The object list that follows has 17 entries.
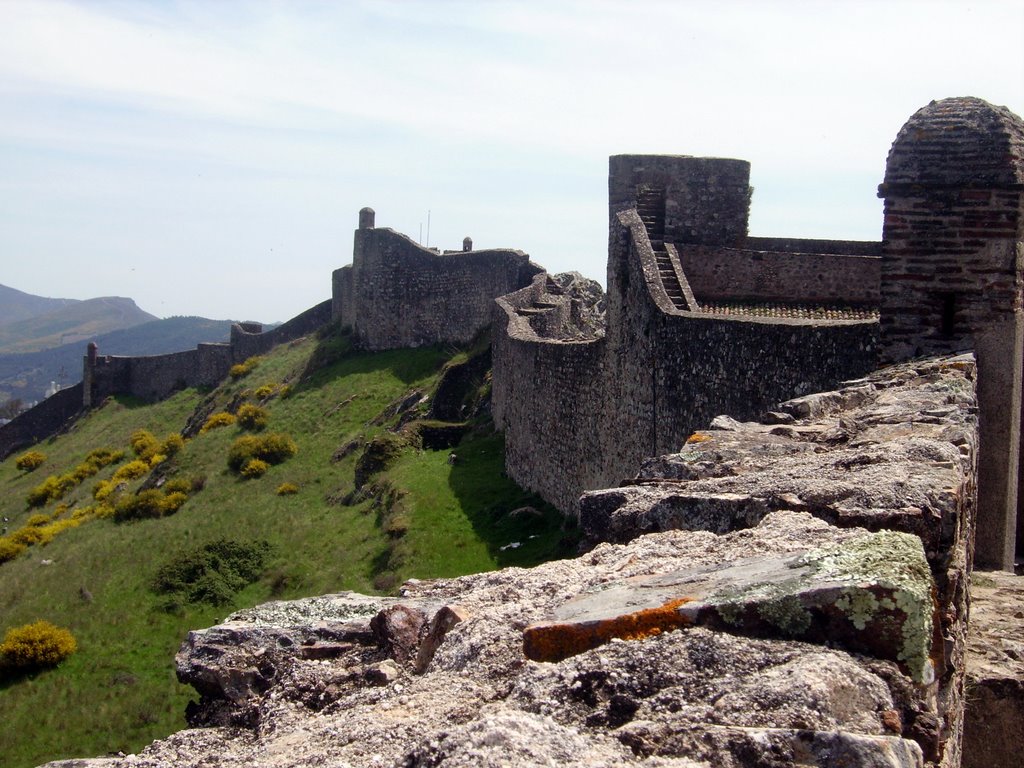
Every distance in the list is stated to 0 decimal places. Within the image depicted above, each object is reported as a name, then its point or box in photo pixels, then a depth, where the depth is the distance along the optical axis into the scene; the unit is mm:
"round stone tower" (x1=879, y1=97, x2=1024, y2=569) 7711
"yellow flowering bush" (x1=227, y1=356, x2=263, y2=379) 46250
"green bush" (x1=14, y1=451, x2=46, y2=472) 49000
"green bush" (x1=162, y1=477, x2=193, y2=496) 31750
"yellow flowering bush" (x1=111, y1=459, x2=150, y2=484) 38406
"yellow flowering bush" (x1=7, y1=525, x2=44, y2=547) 33275
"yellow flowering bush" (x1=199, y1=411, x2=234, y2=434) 38625
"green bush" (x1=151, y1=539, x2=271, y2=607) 22000
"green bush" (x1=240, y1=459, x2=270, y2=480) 30953
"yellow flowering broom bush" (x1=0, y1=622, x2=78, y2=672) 19750
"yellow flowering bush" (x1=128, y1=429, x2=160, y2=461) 41812
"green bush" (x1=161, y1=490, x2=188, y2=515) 30431
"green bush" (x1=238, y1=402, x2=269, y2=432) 35250
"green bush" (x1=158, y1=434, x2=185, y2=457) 38394
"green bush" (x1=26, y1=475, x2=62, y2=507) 41312
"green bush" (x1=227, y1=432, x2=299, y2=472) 31828
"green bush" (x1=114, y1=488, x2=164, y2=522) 30609
